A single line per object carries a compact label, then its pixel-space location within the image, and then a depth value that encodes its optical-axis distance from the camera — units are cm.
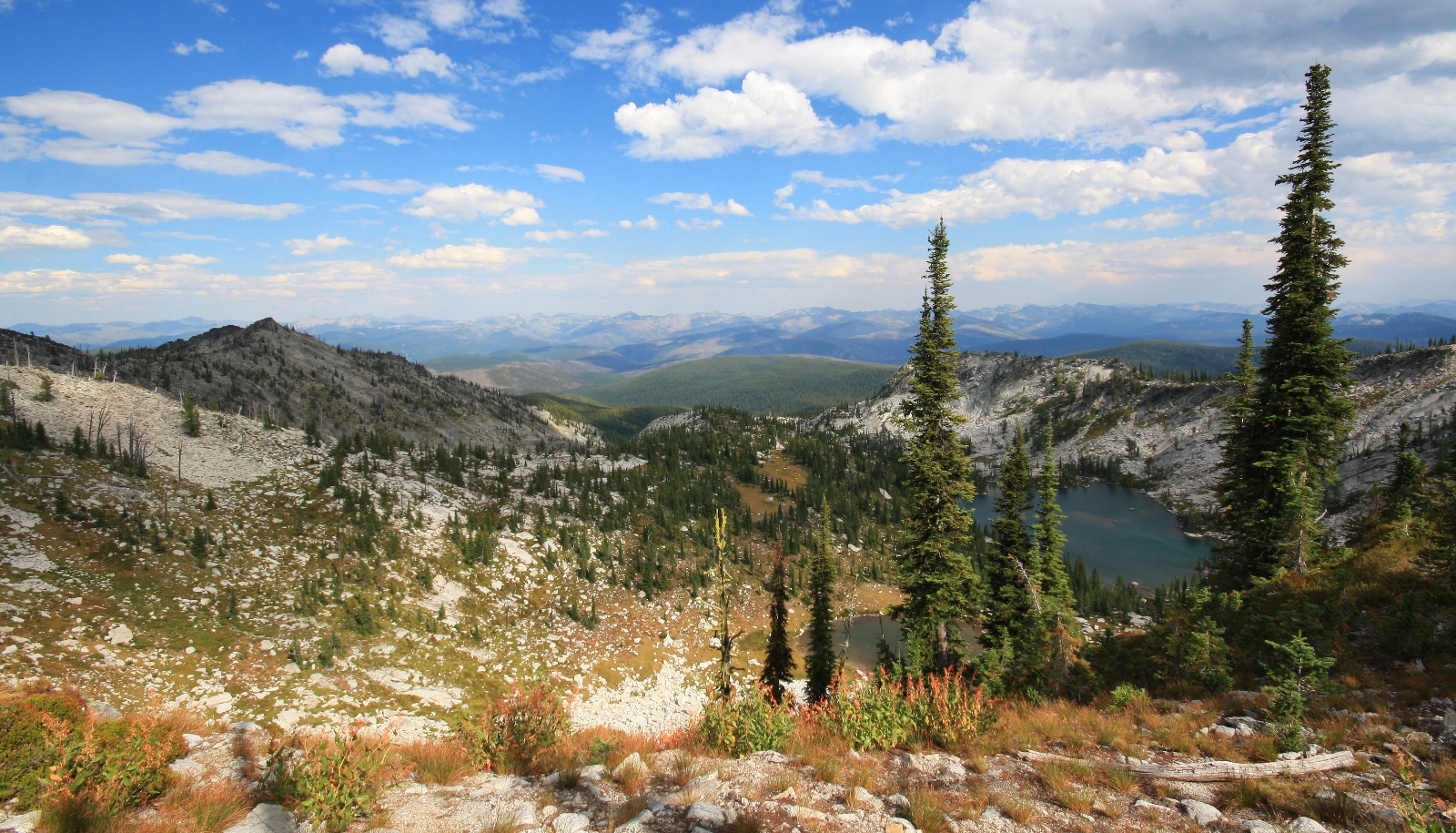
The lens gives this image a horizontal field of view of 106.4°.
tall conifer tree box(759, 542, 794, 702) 3603
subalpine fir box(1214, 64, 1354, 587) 2345
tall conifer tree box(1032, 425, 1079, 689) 2336
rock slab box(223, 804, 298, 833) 701
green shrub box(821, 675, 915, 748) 1089
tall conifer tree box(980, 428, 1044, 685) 2600
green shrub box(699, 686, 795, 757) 1052
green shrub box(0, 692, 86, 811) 673
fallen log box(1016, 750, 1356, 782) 843
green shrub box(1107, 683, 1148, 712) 1370
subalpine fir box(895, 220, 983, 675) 2341
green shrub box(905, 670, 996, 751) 1095
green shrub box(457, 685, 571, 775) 1011
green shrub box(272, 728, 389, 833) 702
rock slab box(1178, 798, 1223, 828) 727
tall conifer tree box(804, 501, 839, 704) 3453
